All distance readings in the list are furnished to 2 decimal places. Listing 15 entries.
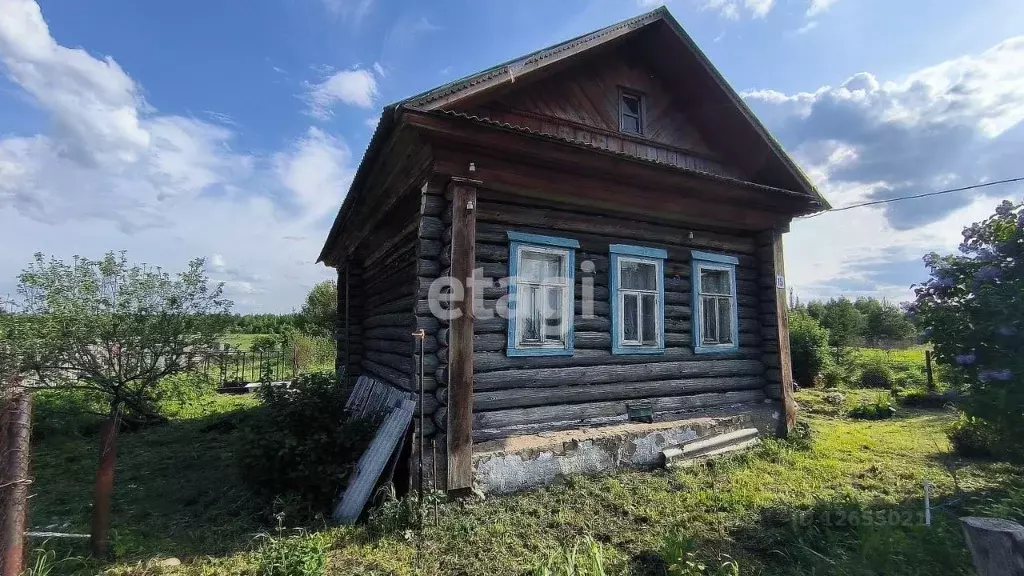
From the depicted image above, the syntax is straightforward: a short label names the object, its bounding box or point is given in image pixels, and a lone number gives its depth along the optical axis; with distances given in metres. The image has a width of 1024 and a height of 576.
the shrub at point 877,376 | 14.41
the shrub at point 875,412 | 9.80
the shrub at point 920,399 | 10.93
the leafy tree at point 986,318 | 4.39
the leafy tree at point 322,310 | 25.69
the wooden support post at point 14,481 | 2.57
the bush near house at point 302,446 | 4.94
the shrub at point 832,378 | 14.16
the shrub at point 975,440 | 6.64
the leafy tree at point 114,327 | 6.86
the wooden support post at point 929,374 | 12.57
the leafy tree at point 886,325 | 29.08
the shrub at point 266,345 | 16.54
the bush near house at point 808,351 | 14.18
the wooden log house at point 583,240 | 5.03
